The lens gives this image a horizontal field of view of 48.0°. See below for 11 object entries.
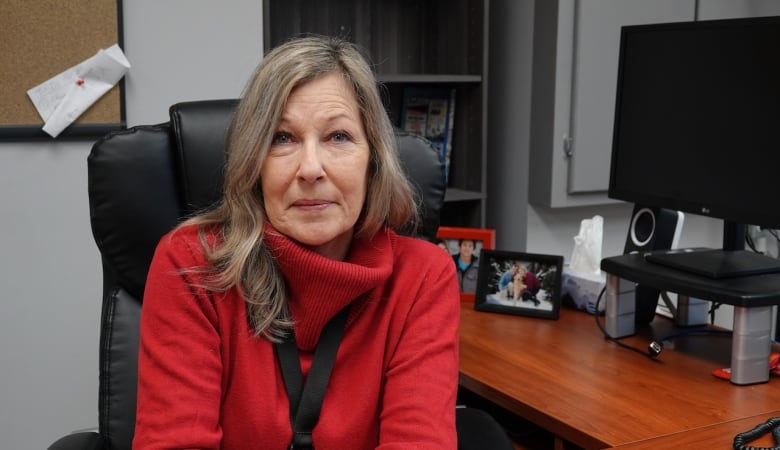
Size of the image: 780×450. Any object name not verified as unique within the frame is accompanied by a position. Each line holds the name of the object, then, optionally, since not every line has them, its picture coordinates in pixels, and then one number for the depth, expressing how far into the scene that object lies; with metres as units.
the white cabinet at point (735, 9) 2.87
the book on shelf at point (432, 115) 2.86
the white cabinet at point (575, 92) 2.64
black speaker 1.91
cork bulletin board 2.11
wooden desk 1.42
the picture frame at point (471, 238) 2.16
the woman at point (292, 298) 1.29
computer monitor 1.58
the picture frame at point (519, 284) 2.01
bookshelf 2.73
